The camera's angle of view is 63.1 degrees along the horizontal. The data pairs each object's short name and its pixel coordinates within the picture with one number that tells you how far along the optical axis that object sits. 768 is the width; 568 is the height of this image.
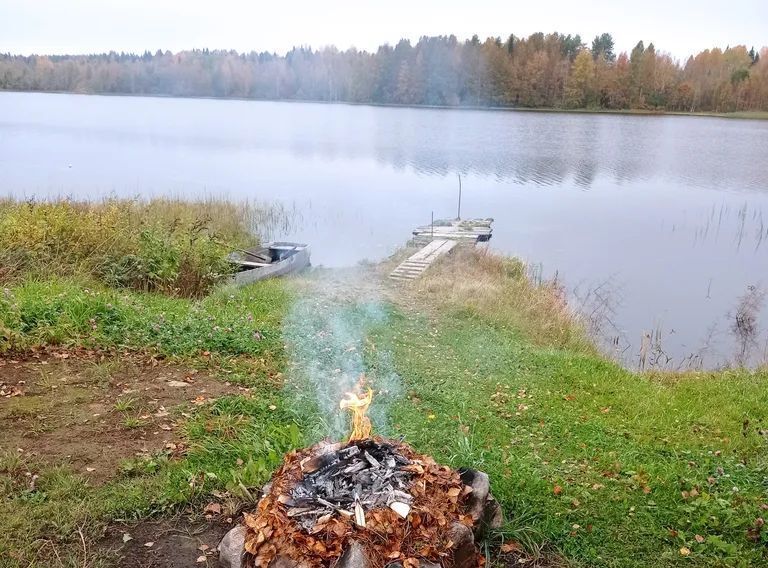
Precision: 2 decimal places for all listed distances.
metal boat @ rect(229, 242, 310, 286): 11.49
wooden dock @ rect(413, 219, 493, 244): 17.59
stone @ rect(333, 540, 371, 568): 3.04
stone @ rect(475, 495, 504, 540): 3.86
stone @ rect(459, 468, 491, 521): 3.80
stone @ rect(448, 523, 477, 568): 3.44
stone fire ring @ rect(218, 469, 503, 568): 3.08
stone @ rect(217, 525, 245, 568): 3.41
